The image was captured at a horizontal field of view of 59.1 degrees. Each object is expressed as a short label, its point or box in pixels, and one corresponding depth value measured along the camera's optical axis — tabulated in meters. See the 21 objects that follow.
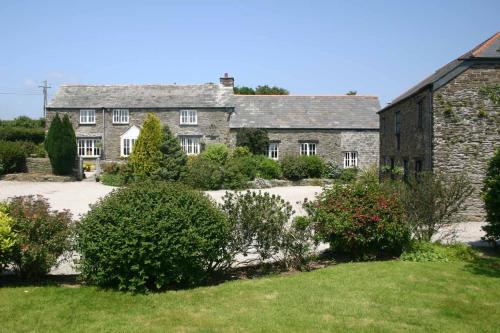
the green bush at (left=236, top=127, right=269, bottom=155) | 34.78
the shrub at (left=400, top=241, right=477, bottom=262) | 9.62
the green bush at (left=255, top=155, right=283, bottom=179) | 30.61
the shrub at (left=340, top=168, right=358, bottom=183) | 31.58
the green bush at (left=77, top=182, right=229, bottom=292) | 6.99
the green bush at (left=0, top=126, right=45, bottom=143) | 41.06
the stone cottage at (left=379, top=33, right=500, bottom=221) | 16.83
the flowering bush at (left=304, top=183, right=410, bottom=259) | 9.19
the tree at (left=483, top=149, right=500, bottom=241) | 11.11
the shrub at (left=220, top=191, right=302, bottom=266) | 8.59
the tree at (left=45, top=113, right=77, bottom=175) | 30.11
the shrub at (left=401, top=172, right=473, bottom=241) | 10.66
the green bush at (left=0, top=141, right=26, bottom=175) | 29.75
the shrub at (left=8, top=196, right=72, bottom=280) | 7.36
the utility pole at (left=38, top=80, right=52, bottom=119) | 63.38
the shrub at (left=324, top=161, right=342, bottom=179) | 33.44
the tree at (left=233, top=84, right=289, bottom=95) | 68.00
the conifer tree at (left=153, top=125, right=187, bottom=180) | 26.73
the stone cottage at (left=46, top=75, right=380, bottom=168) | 36.34
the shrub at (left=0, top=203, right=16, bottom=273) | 7.07
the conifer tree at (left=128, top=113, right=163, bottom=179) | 27.28
